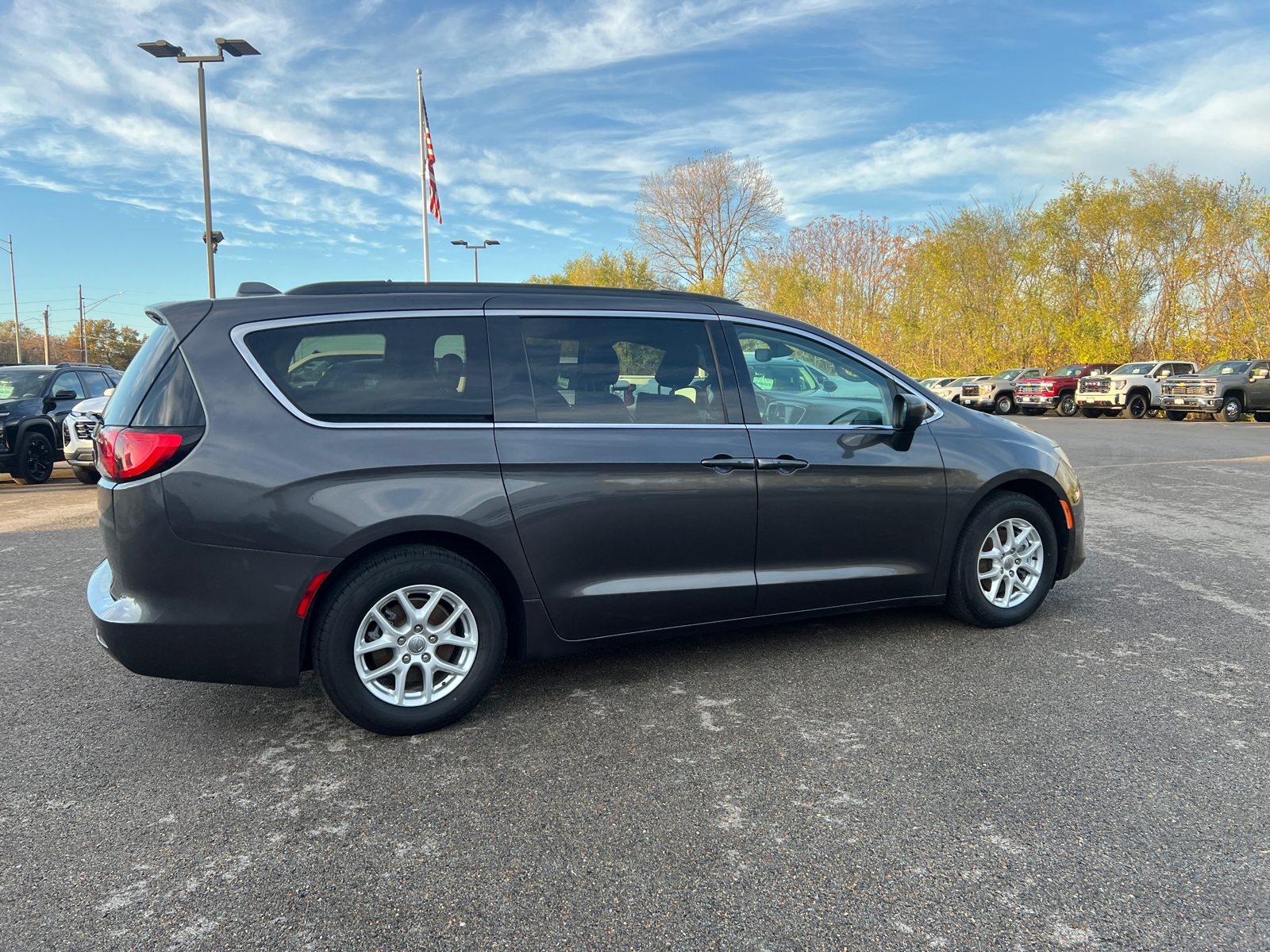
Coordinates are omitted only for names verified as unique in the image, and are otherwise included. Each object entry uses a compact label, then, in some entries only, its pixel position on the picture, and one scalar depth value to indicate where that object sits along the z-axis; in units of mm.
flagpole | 29375
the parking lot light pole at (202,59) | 17406
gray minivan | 3160
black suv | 11780
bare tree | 50438
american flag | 29281
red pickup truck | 31953
